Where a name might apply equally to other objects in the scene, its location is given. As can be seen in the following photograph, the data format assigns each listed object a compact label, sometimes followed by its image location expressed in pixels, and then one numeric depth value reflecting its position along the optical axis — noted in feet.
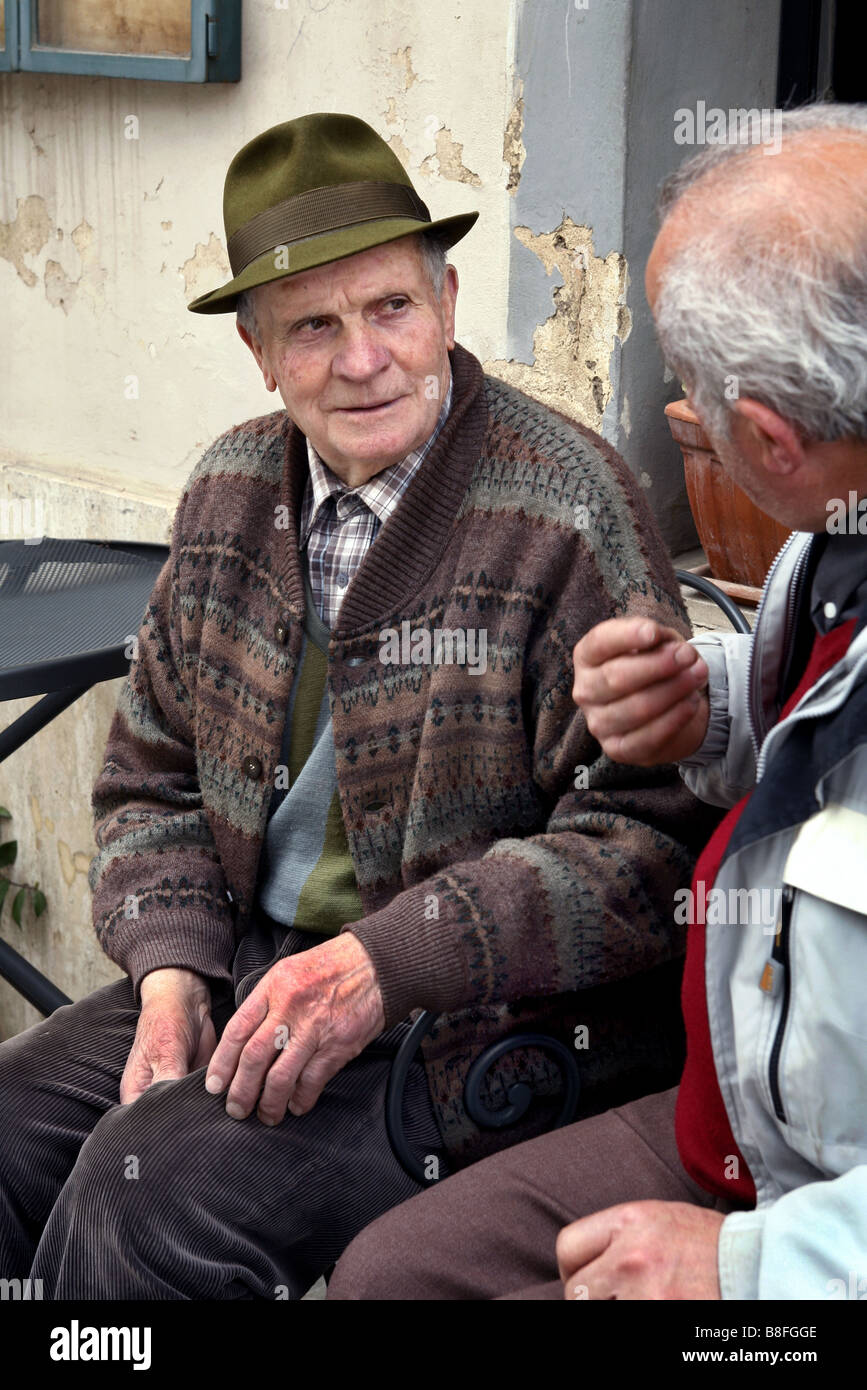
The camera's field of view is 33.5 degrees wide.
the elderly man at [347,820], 5.24
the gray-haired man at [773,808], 3.68
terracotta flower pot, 7.95
